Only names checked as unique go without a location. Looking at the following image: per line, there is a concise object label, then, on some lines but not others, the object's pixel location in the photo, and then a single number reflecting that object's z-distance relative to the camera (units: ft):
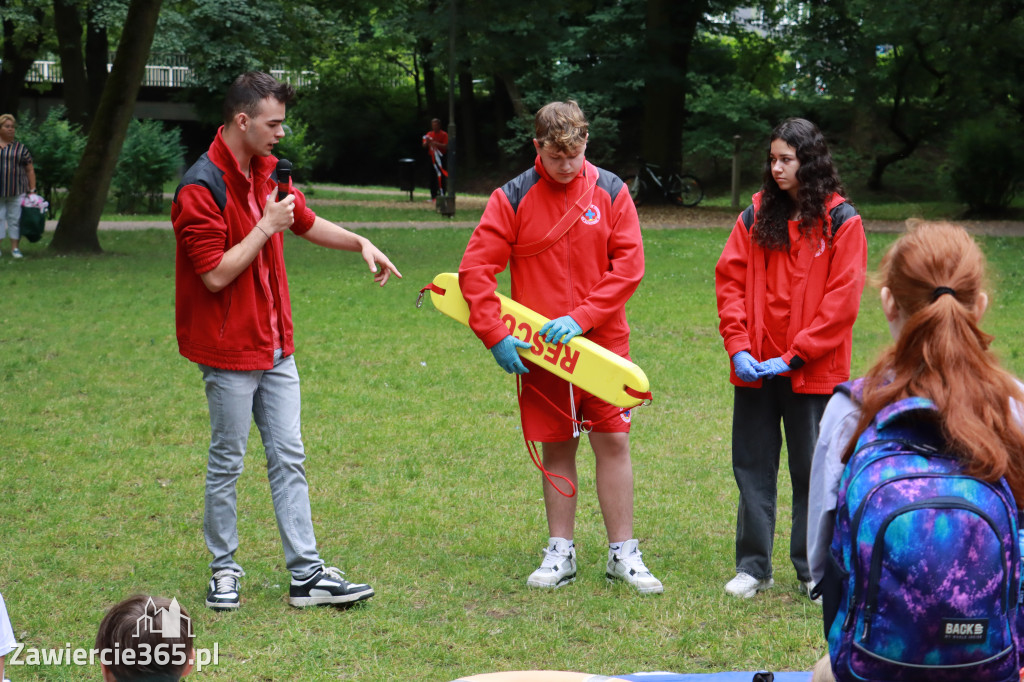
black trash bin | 97.28
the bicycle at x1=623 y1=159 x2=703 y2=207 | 82.69
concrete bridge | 140.87
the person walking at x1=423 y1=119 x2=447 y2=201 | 87.56
